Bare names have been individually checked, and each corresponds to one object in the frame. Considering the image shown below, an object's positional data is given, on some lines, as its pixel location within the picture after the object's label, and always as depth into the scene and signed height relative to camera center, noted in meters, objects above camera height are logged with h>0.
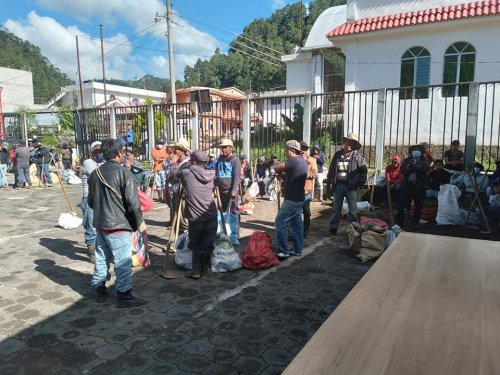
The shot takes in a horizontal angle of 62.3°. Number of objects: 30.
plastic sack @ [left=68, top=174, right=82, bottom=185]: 15.23 -1.47
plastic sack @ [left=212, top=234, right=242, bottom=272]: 5.25 -1.50
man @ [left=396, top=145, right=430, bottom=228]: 7.25 -0.75
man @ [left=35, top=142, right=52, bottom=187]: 14.10 -0.81
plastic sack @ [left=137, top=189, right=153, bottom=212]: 6.23 -0.94
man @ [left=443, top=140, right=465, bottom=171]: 8.41 -0.42
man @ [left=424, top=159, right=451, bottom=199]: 8.34 -0.84
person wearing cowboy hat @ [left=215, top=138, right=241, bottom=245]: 6.23 -0.60
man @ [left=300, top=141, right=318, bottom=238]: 6.90 -0.81
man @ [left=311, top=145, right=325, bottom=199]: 10.42 -0.89
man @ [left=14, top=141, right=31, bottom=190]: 13.26 -0.80
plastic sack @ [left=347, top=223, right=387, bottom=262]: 5.73 -1.46
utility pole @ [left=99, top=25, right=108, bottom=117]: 42.33 +7.15
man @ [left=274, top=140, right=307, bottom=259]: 5.64 -0.77
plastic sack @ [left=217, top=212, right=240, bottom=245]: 6.28 -1.34
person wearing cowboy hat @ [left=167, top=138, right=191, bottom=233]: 6.23 -0.57
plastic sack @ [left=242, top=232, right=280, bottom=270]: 5.34 -1.50
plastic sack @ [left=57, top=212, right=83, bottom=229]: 7.68 -1.52
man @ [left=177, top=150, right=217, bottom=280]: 4.97 -0.87
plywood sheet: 1.42 -0.76
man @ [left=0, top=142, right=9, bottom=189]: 13.74 -0.84
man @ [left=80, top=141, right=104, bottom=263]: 5.66 -1.11
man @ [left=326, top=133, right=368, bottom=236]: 6.93 -0.63
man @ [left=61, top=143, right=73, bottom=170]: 15.45 -0.64
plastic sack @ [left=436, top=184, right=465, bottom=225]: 7.75 -1.32
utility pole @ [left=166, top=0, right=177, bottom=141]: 20.59 +4.27
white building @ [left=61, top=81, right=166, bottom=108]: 47.88 +5.47
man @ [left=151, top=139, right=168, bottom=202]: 10.93 -0.70
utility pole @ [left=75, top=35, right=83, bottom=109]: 42.15 +8.30
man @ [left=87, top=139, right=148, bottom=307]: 4.14 -0.75
